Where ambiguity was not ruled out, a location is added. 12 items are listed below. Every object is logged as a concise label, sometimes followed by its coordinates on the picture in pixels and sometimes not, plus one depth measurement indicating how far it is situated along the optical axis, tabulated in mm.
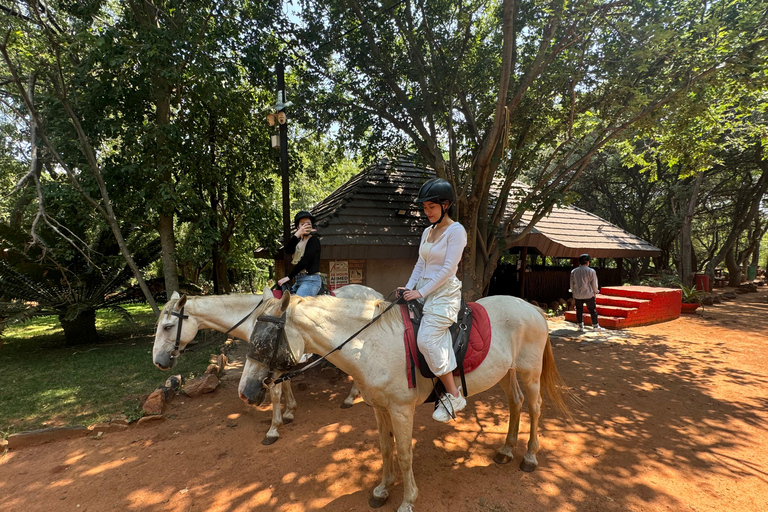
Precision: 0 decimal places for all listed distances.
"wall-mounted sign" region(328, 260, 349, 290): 7172
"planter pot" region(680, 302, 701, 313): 10641
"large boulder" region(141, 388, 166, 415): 4344
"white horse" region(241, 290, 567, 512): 2275
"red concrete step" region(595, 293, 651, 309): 9141
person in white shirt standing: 7941
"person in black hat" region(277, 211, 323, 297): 4656
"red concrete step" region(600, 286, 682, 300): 9352
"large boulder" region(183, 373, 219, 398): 4918
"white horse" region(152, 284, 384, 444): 3736
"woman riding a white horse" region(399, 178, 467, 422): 2512
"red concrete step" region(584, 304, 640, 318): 8922
